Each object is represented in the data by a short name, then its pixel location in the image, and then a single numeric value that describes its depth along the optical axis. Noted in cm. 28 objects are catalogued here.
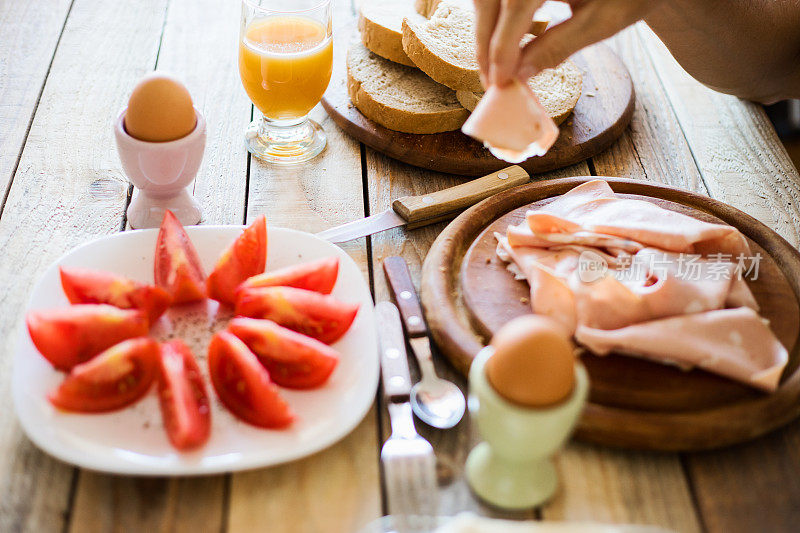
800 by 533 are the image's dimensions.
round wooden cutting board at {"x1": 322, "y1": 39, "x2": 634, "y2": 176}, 102
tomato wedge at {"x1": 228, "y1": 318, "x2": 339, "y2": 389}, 80
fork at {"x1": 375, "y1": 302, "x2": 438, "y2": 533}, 76
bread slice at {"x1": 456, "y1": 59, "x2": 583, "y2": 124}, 103
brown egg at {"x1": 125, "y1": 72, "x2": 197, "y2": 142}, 88
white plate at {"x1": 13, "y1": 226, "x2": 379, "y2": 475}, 77
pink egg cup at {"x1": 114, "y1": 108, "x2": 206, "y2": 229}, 90
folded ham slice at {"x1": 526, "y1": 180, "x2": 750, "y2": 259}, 87
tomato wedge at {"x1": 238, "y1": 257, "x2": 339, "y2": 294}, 85
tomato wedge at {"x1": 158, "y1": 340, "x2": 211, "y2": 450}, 78
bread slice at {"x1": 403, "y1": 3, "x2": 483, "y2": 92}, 101
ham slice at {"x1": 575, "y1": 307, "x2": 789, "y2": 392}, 82
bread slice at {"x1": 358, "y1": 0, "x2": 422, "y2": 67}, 107
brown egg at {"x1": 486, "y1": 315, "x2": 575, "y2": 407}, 73
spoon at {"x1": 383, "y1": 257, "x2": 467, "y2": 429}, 82
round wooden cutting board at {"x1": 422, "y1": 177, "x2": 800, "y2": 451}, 81
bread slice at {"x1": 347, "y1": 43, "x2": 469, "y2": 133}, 103
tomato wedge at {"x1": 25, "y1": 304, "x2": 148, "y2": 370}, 80
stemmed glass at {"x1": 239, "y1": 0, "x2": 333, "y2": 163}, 99
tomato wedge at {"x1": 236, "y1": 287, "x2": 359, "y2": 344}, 83
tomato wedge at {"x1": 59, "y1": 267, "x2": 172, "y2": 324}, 83
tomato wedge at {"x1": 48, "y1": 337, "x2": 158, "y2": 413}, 78
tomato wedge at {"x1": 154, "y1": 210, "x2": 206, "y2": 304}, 86
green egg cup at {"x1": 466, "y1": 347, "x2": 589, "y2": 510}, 74
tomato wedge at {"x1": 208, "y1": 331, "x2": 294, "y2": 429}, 79
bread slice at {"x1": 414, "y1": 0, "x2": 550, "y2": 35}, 110
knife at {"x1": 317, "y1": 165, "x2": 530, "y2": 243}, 95
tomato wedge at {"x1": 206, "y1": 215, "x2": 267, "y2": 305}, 86
